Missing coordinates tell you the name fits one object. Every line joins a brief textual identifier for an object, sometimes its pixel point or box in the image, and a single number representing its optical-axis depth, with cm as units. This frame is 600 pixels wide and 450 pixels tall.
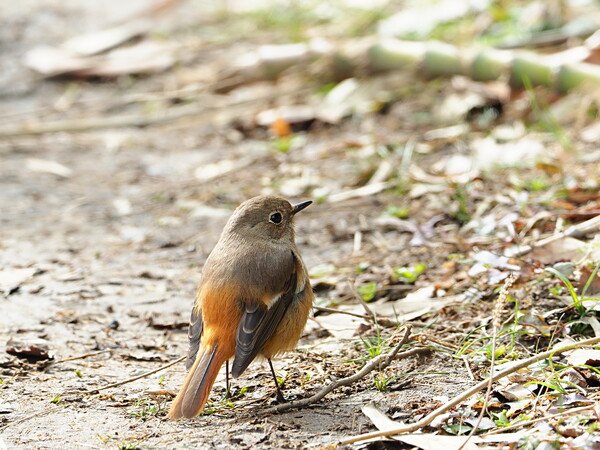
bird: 743
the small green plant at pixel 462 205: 1135
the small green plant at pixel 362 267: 1072
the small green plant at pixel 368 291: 1000
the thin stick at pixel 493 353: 622
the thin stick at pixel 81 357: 864
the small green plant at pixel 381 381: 753
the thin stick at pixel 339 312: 874
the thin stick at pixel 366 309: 881
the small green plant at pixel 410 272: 1016
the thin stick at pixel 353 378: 736
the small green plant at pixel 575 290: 796
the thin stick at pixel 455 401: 639
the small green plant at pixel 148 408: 732
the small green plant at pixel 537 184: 1154
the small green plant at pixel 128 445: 655
